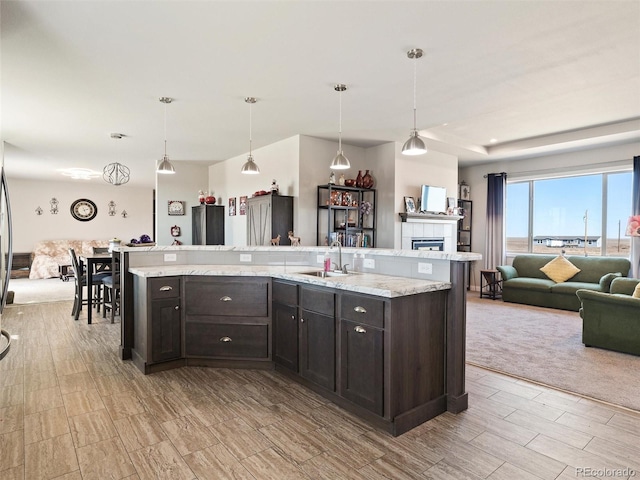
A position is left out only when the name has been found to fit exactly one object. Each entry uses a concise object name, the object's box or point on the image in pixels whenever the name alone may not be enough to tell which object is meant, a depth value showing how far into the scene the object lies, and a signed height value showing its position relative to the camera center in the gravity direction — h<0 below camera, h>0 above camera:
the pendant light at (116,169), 6.75 +1.40
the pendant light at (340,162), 4.21 +0.77
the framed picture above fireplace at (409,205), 6.36 +0.46
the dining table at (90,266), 5.42 -0.49
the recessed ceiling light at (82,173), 7.76 +1.20
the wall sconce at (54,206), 10.77 +0.73
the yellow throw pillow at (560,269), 6.59 -0.63
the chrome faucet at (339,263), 3.59 -0.29
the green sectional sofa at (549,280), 6.17 -0.82
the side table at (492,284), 7.33 -0.98
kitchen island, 2.54 -0.70
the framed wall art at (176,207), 8.10 +0.53
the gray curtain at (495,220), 7.90 +0.27
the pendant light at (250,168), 4.58 +0.77
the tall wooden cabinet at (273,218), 5.82 +0.22
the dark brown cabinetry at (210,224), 7.79 +0.17
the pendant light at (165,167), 4.61 +0.79
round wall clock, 11.09 +0.65
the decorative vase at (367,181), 6.37 +0.86
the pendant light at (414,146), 3.46 +0.79
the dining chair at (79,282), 5.60 -0.73
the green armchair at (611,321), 3.89 -0.92
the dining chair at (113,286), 5.10 -0.76
